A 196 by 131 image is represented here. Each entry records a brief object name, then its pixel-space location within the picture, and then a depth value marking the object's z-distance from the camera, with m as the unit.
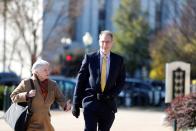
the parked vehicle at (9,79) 32.69
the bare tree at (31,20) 40.03
